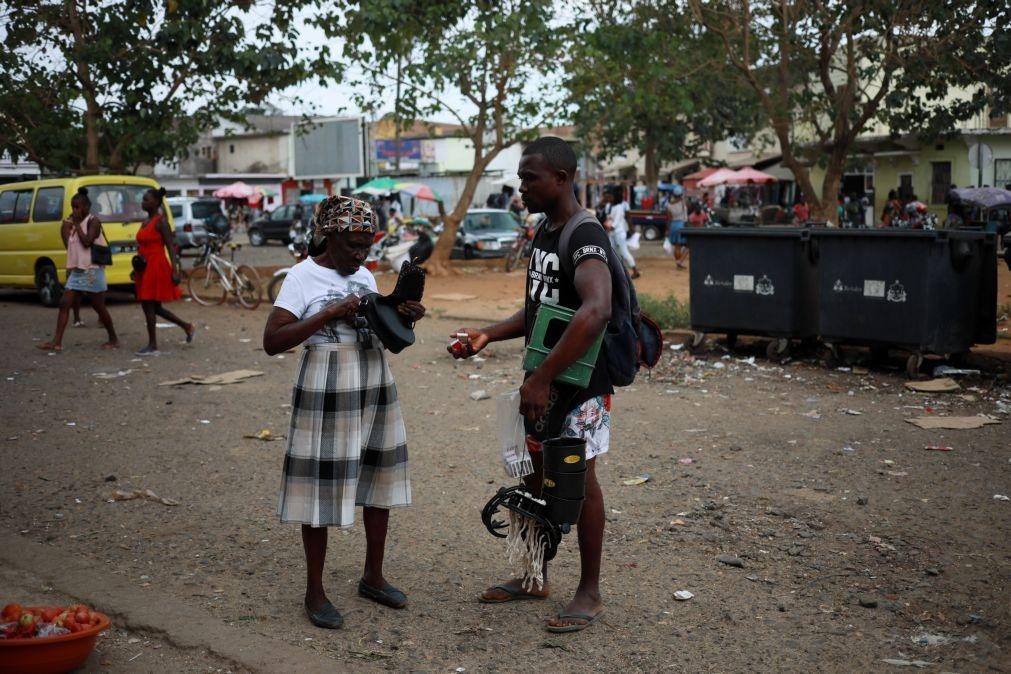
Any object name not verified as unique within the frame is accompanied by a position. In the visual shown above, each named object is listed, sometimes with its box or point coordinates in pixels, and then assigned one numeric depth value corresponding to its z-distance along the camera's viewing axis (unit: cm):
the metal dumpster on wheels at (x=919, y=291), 880
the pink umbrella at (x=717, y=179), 3838
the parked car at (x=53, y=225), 1534
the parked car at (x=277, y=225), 3638
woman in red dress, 1059
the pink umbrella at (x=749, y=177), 3831
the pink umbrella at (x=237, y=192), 5159
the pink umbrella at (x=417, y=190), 3672
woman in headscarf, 387
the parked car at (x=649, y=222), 3606
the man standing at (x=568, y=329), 361
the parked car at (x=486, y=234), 2630
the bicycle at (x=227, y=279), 1530
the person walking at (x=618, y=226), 1859
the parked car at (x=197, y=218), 2978
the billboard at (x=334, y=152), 5144
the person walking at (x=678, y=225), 2275
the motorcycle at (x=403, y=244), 1967
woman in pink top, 1086
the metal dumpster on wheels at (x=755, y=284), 987
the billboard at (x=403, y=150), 6475
